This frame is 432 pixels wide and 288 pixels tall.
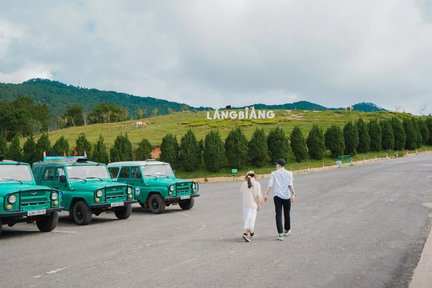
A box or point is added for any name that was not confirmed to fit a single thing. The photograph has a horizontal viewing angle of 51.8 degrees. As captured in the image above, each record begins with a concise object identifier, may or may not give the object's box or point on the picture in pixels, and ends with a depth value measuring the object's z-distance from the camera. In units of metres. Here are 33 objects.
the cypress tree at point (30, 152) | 48.31
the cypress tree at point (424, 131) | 69.94
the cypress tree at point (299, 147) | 50.72
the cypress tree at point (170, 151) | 46.72
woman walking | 11.19
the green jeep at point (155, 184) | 17.61
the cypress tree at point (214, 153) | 44.62
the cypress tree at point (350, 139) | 56.75
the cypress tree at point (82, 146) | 47.22
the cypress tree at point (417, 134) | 66.64
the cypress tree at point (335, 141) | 54.41
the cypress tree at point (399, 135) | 64.00
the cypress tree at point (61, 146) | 45.99
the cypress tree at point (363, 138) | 59.06
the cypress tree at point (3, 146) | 48.91
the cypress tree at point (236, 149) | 45.94
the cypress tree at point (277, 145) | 48.25
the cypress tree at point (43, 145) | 47.97
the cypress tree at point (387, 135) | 62.34
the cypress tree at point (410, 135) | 65.44
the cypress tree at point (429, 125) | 71.25
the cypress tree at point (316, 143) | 51.94
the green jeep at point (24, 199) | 12.13
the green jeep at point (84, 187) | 14.99
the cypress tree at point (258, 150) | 46.88
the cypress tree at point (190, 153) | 45.66
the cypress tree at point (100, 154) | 46.28
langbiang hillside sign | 97.25
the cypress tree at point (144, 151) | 49.31
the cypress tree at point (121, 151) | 46.59
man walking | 11.46
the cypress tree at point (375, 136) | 60.81
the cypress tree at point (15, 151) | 48.17
